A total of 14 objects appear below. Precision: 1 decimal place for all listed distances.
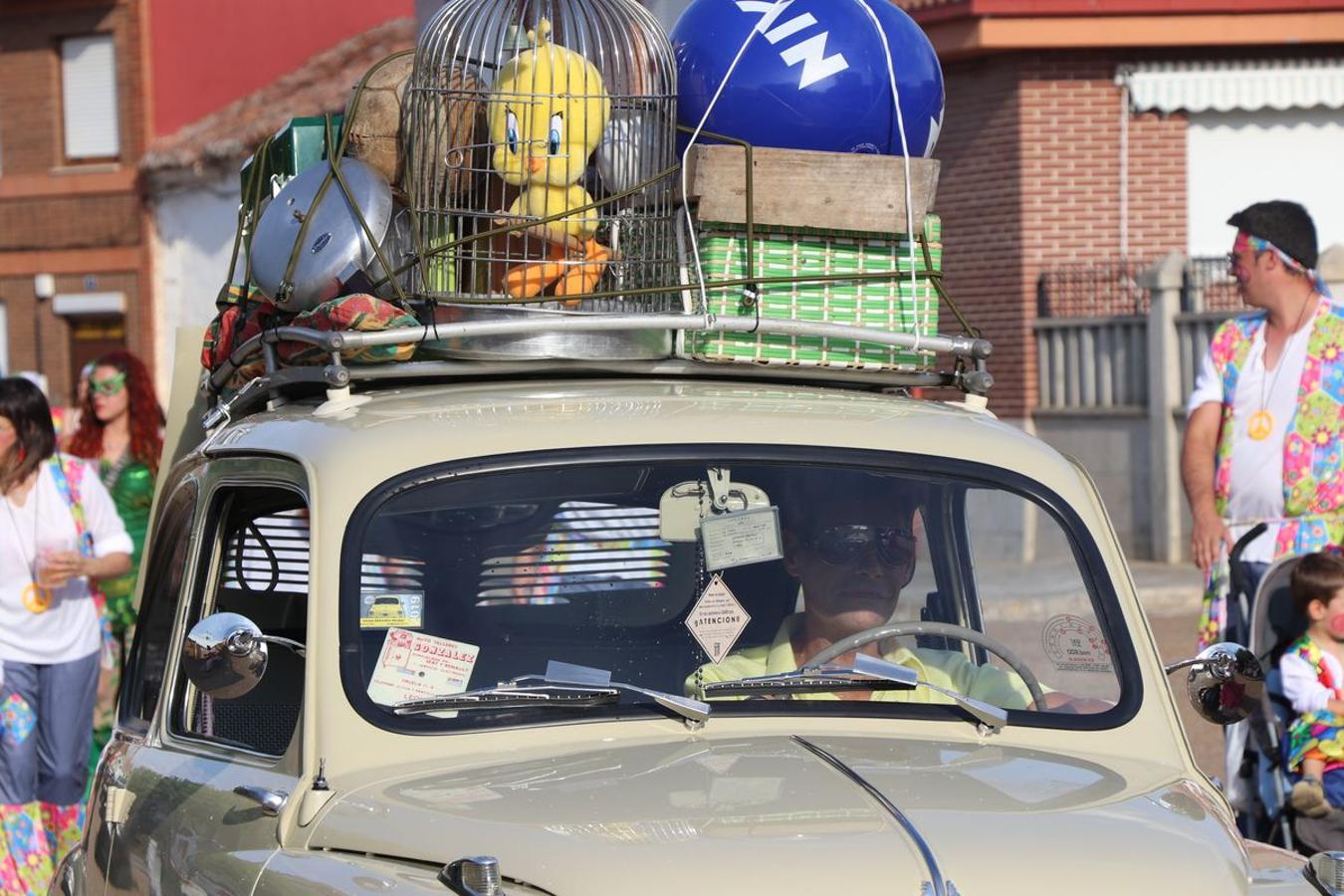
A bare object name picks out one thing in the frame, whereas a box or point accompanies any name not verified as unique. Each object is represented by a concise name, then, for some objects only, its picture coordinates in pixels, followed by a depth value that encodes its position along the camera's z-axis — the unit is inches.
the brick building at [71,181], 2158.6
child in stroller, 461.3
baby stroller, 465.5
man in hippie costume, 498.4
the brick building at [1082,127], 1557.6
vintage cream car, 230.7
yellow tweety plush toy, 347.9
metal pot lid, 344.8
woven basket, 348.7
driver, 291.0
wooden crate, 350.1
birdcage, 344.5
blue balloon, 362.4
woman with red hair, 682.4
